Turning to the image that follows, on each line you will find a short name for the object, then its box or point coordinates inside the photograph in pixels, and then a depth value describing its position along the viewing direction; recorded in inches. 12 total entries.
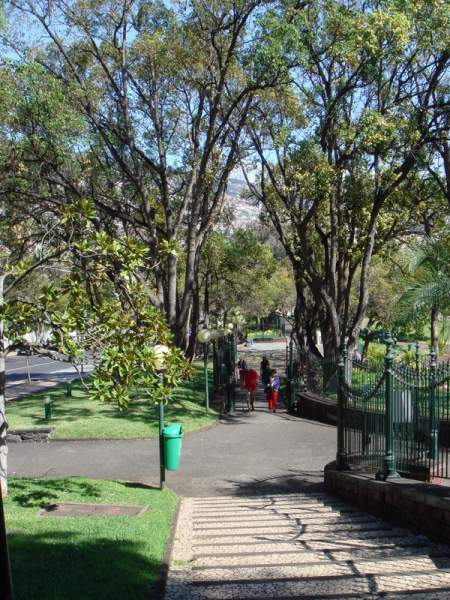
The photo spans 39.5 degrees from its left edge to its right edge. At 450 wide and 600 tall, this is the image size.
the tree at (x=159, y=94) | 742.5
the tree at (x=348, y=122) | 617.6
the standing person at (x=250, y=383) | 813.2
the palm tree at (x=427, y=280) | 477.1
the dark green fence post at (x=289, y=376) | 847.6
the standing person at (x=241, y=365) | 1067.2
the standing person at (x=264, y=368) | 954.0
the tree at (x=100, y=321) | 296.0
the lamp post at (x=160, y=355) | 314.3
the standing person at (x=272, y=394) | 824.3
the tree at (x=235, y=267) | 1258.6
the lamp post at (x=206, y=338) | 772.2
